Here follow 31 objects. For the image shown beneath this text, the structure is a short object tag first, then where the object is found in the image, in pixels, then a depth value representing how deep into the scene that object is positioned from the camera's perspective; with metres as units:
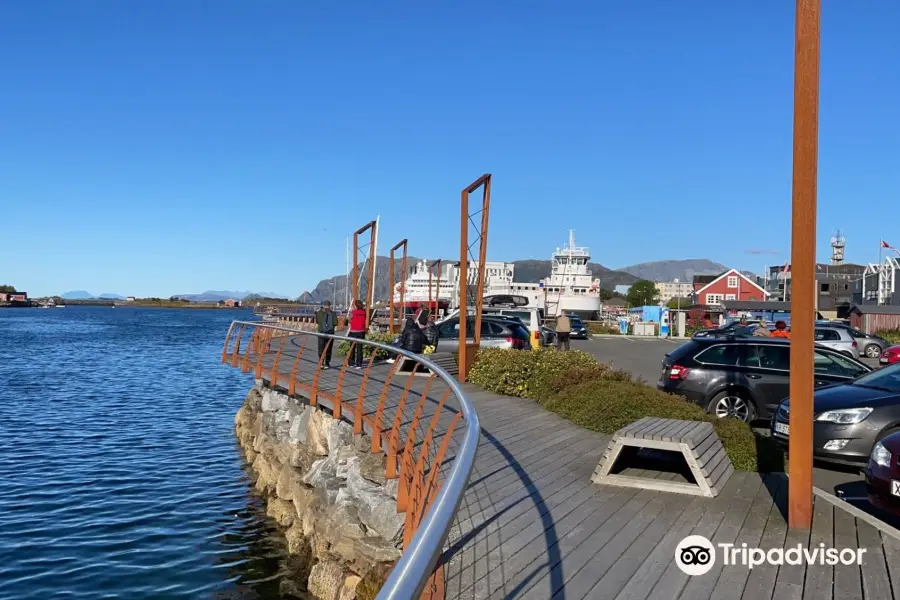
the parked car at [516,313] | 29.89
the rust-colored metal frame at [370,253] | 31.50
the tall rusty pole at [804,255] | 6.36
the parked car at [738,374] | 13.58
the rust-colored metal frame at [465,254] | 16.98
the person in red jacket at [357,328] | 19.11
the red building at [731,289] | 110.69
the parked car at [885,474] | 6.74
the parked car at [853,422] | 9.17
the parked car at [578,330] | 44.73
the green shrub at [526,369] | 15.01
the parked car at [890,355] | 28.47
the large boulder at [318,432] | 13.54
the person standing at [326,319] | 20.09
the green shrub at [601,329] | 55.93
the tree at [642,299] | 192.00
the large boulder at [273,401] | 17.73
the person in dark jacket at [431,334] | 20.90
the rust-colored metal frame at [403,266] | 38.09
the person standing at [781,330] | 28.46
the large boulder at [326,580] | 8.63
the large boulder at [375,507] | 7.93
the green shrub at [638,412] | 8.98
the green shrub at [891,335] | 42.99
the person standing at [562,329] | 25.95
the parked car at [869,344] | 33.29
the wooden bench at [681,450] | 7.48
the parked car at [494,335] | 21.80
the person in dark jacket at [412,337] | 18.84
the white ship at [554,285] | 75.31
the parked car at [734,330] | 33.38
